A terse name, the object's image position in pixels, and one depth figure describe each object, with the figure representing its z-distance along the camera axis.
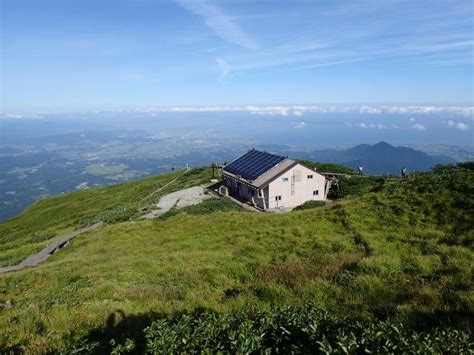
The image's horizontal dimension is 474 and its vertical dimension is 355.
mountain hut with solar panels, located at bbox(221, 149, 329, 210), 45.06
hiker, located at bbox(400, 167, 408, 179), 51.63
